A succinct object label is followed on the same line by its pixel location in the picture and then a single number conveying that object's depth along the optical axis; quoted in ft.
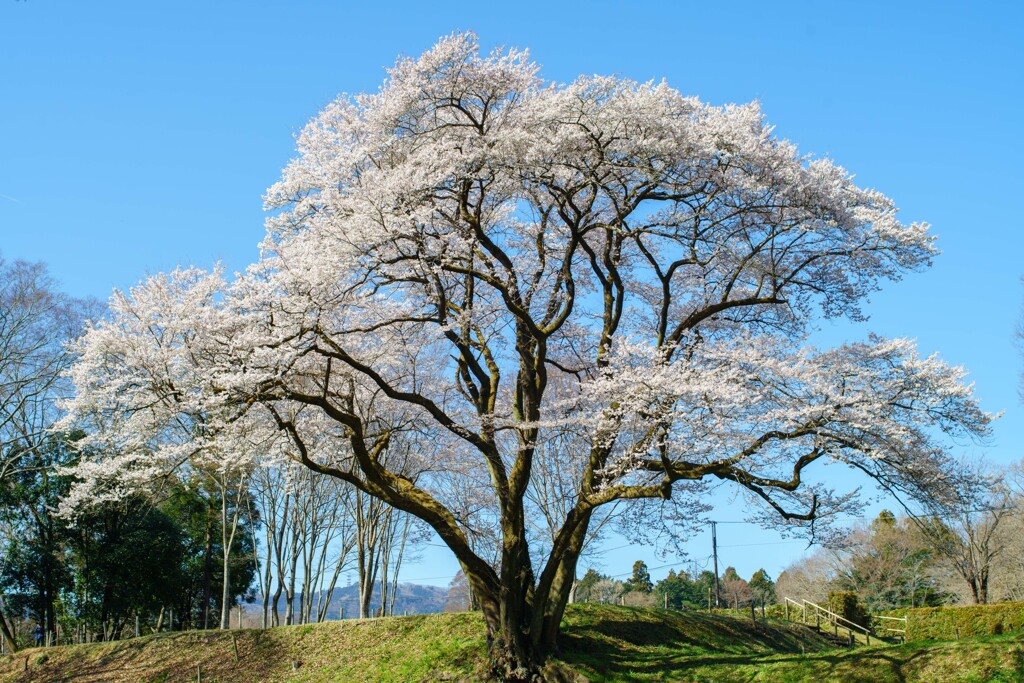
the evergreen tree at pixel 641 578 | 162.81
